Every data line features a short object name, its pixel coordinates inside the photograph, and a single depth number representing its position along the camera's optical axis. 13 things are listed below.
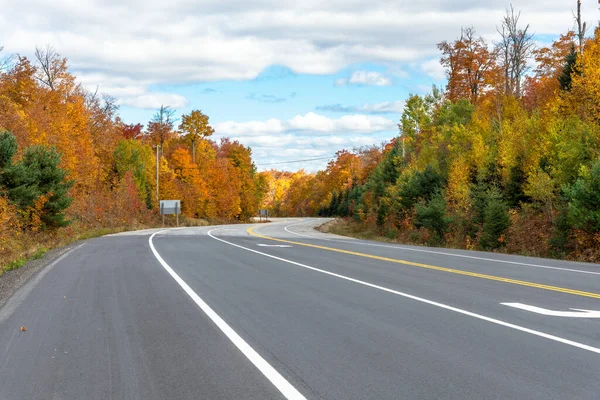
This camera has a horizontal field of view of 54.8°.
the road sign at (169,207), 59.28
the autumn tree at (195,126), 80.94
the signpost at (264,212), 99.81
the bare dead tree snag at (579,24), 35.84
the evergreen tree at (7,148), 25.17
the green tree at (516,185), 30.95
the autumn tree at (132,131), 85.82
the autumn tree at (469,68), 54.69
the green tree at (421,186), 40.81
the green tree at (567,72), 31.89
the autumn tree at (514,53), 46.44
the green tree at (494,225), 27.55
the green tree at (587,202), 19.76
